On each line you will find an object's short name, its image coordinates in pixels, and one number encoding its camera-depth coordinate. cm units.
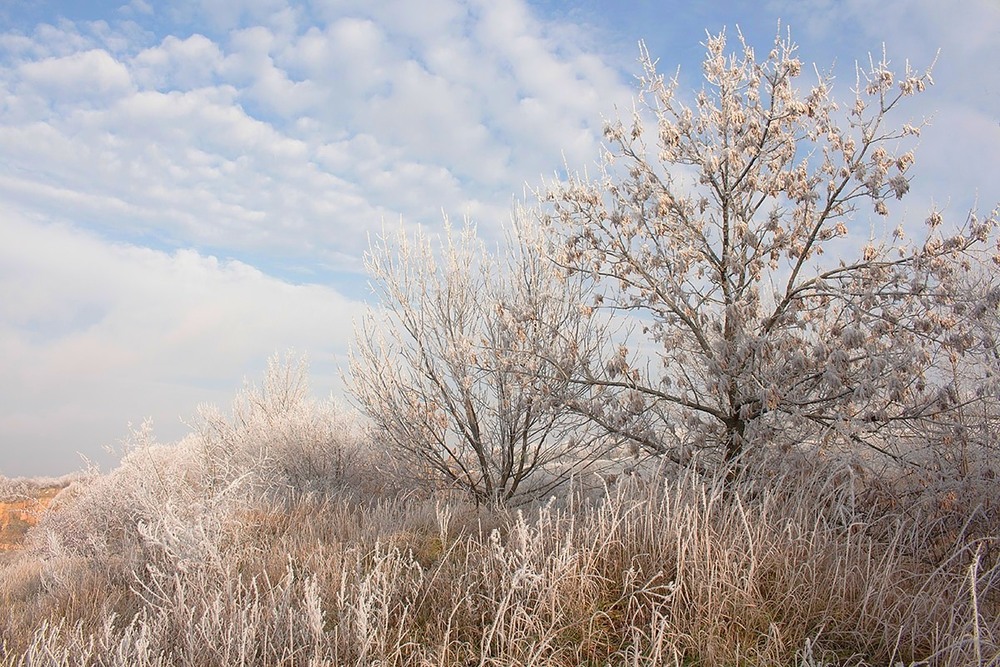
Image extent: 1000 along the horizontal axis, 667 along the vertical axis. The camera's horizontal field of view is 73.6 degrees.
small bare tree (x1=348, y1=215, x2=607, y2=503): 877
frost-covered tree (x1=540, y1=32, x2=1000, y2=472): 580
